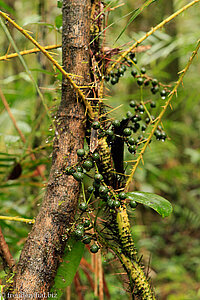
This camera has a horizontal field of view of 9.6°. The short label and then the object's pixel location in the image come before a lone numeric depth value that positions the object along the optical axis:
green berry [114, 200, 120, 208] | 1.81
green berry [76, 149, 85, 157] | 1.81
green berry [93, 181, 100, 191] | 1.82
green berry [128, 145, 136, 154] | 1.86
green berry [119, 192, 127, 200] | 1.82
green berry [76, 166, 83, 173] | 1.81
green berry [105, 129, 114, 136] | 1.83
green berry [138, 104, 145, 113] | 1.97
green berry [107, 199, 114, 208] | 1.81
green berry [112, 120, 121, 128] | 1.84
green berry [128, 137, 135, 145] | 1.86
